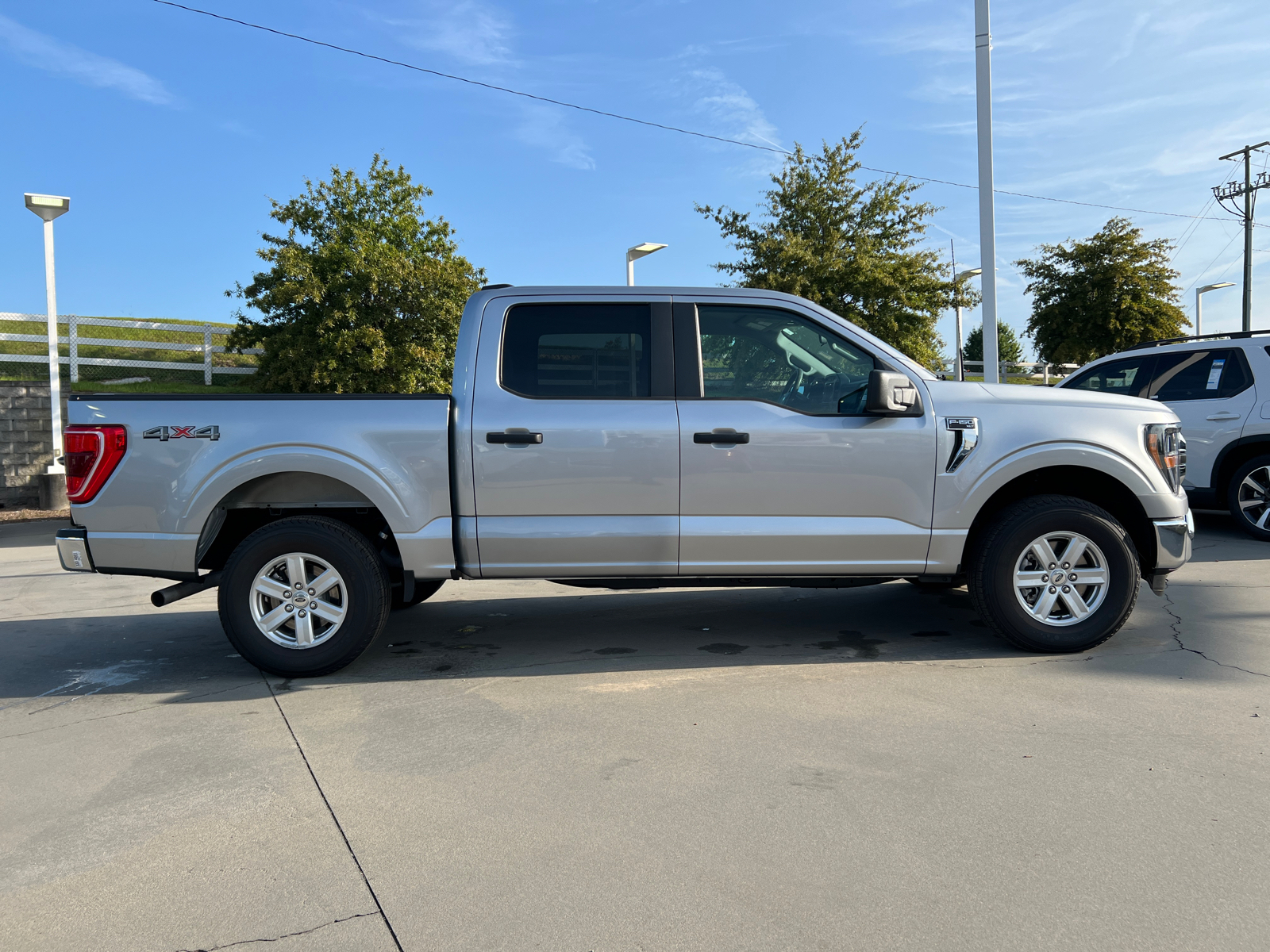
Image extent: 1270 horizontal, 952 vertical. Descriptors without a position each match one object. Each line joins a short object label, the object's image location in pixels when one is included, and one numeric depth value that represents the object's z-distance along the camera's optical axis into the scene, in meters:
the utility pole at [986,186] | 12.05
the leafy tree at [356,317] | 16.34
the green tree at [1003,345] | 50.03
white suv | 8.48
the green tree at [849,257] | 18.34
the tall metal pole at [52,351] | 13.65
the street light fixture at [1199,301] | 35.56
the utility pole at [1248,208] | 32.19
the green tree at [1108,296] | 27.92
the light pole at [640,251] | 16.88
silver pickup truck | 4.64
